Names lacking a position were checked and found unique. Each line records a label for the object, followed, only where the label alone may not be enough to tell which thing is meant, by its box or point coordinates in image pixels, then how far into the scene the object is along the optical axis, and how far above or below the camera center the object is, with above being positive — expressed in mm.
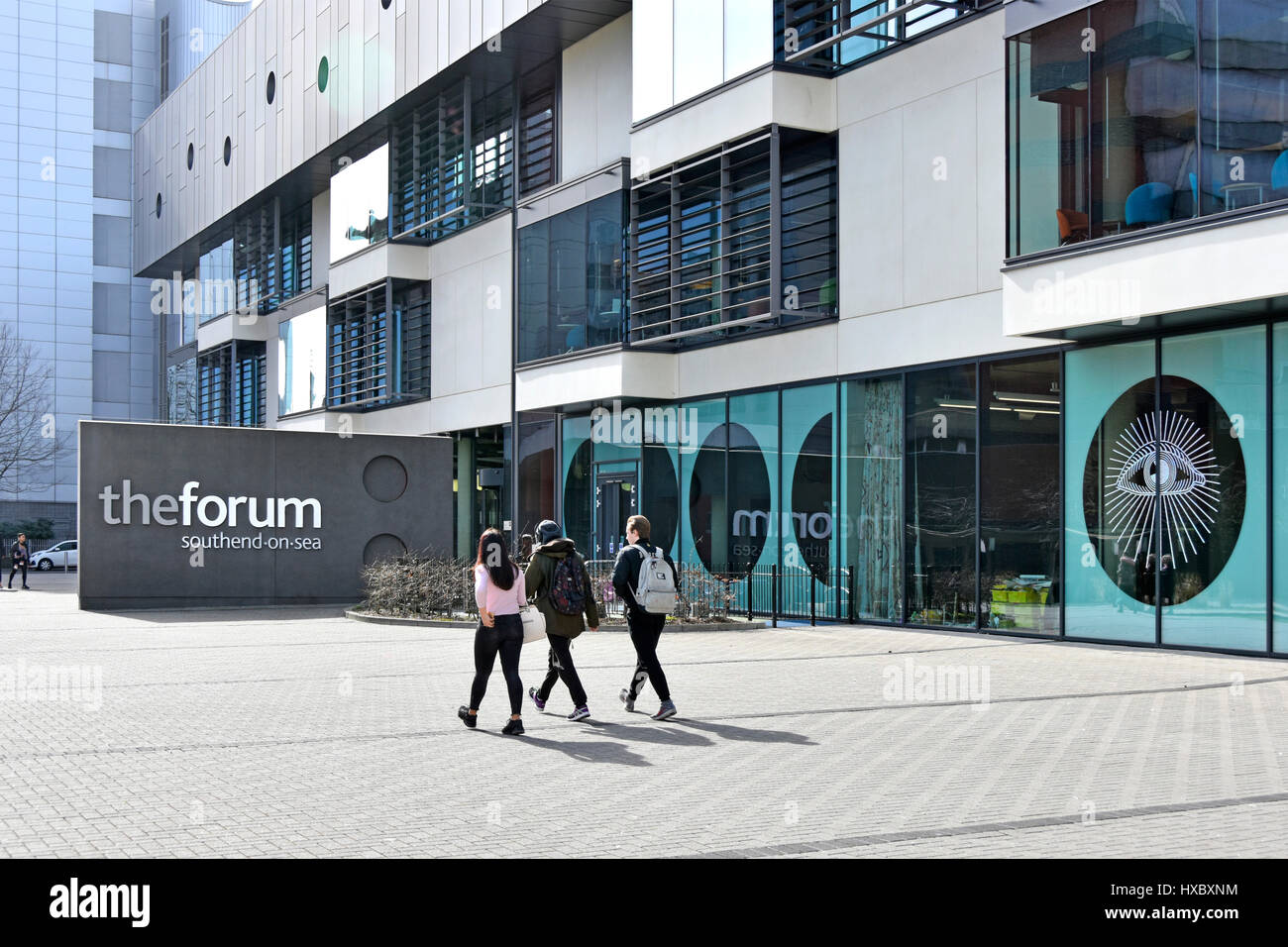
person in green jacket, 12141 -682
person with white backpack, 12055 -726
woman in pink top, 11555 -862
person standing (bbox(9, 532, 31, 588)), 40656 -1172
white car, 60562 -1961
